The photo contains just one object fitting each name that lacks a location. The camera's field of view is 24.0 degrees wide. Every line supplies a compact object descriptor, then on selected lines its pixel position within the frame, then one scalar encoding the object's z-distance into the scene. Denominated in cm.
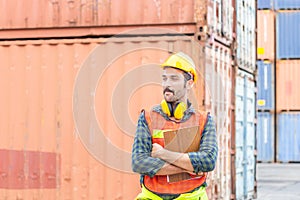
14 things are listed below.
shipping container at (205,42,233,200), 1112
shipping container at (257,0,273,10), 3450
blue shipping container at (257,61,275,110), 3409
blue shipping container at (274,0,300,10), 3412
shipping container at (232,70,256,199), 1361
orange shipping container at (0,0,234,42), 1082
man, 391
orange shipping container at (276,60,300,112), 3384
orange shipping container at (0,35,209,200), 1082
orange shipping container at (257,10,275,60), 3447
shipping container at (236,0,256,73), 1397
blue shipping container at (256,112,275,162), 3403
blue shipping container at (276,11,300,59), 3403
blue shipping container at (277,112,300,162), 3356
